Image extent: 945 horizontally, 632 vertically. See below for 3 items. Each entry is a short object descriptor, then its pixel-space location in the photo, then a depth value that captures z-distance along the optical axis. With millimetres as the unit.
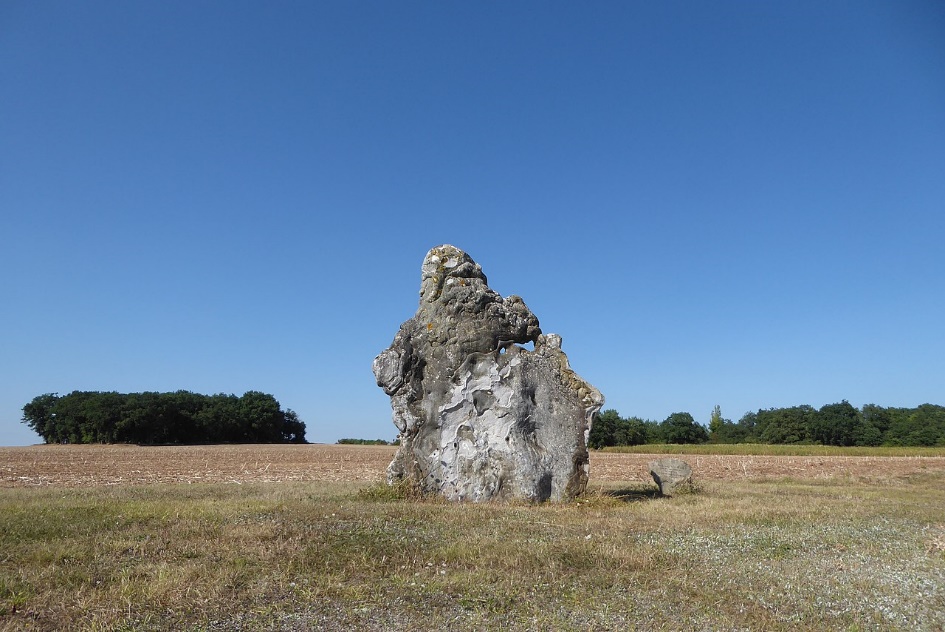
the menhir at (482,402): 15680
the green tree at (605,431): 76750
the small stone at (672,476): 19203
